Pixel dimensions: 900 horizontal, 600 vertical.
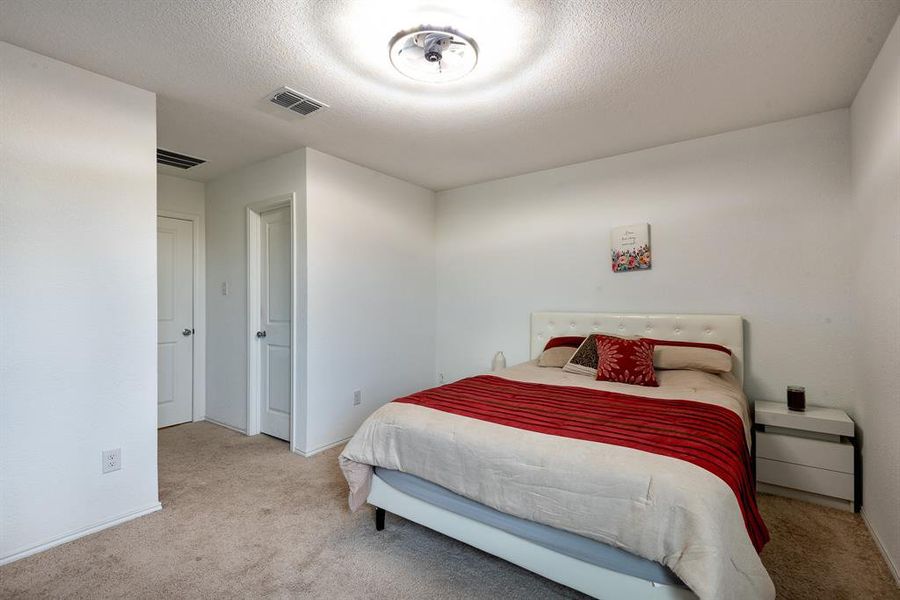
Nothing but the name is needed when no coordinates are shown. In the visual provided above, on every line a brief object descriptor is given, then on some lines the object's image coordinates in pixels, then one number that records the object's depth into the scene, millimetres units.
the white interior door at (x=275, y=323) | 3605
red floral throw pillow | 2652
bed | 1279
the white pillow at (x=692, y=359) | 2738
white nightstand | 2361
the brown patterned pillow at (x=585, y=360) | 2961
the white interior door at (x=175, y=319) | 3957
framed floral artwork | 3355
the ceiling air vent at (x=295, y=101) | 2441
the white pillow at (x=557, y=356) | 3268
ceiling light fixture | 1853
